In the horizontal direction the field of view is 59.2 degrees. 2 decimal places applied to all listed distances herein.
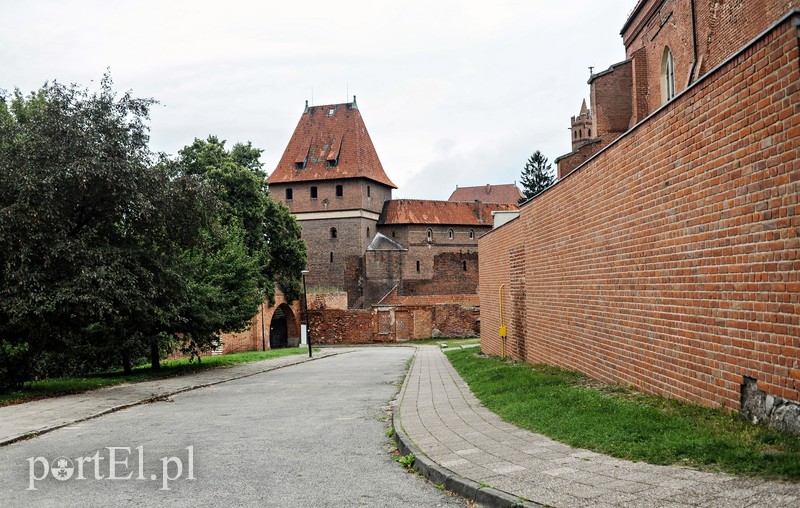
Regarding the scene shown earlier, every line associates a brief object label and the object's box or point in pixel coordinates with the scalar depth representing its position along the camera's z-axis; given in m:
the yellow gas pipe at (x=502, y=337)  18.73
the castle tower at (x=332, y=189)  71.06
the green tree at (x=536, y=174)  80.75
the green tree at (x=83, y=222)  14.60
